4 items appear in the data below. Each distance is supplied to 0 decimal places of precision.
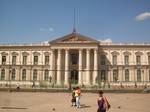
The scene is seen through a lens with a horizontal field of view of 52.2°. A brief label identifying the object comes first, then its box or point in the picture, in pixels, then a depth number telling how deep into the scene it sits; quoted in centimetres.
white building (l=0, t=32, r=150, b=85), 3641
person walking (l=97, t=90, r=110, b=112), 698
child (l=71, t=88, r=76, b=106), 1167
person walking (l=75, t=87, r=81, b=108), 1111
